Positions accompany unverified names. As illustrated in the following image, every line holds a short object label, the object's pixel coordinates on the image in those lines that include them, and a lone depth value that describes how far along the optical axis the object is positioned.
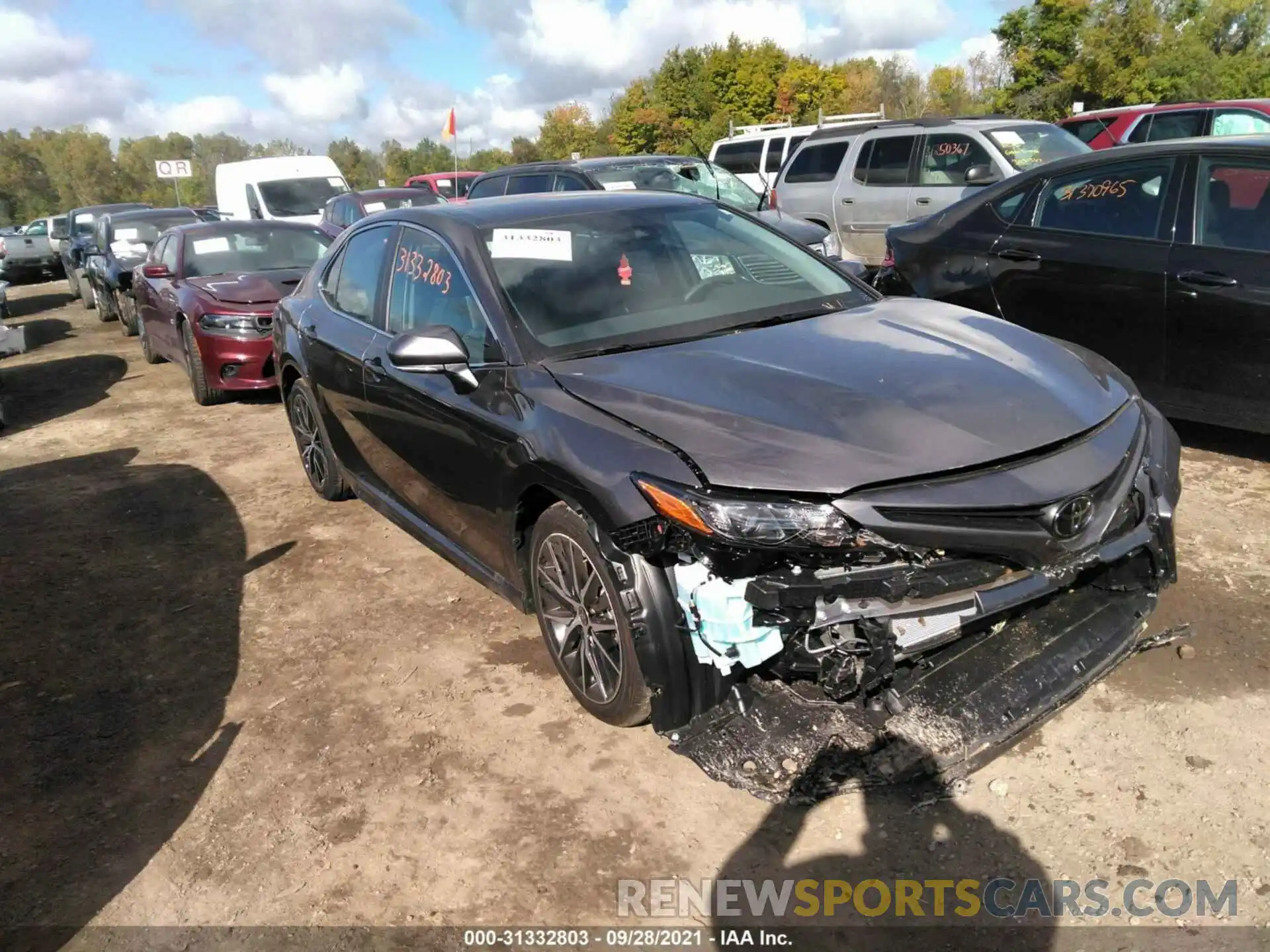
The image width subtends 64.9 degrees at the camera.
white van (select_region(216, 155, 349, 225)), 17.27
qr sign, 27.97
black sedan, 4.94
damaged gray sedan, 2.69
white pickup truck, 25.47
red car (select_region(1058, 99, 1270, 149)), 11.07
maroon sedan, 8.69
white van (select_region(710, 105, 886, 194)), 16.66
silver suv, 10.02
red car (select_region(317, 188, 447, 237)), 14.43
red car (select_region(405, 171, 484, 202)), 24.23
